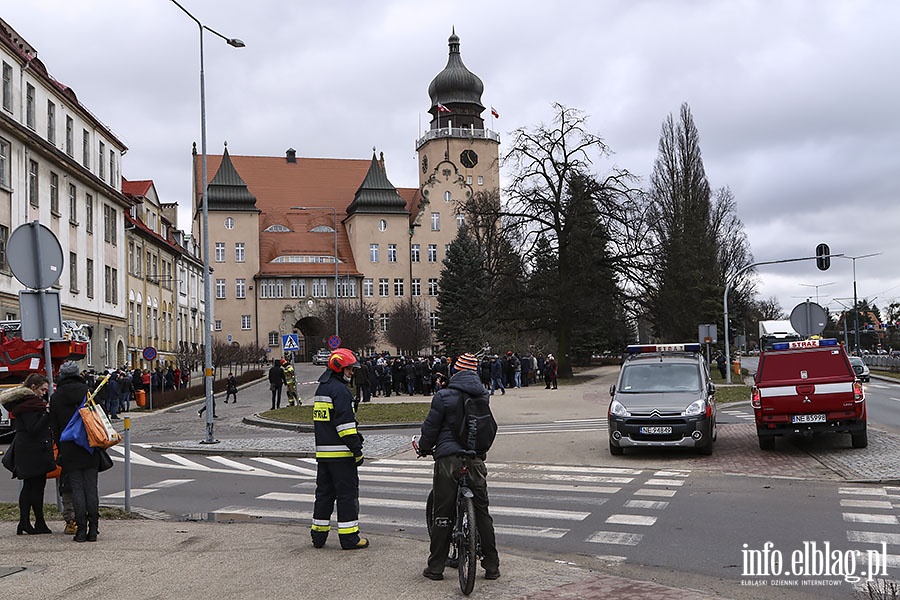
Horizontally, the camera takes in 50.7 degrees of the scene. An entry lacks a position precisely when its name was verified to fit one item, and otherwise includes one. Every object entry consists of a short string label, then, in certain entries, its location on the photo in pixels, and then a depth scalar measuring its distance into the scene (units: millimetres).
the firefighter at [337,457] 8344
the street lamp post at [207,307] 21359
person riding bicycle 7324
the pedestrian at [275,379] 35375
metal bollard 11302
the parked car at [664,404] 16391
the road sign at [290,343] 33781
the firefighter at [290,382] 35094
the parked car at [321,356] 75688
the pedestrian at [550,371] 41219
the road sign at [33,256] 10227
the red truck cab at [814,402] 16484
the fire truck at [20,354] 23969
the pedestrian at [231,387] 40647
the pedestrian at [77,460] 9266
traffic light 39688
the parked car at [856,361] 48178
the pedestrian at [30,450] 9734
